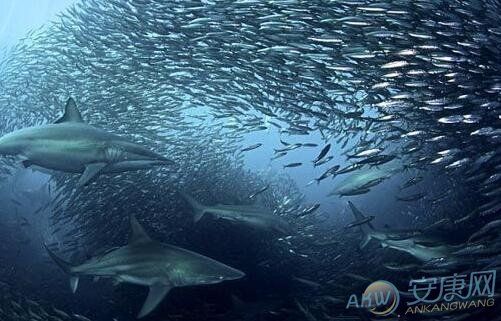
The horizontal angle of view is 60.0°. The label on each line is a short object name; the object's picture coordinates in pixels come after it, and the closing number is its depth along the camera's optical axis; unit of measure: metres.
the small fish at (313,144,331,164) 5.48
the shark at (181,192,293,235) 6.25
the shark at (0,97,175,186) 4.92
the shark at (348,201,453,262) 5.32
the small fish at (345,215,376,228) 5.42
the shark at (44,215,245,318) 4.67
